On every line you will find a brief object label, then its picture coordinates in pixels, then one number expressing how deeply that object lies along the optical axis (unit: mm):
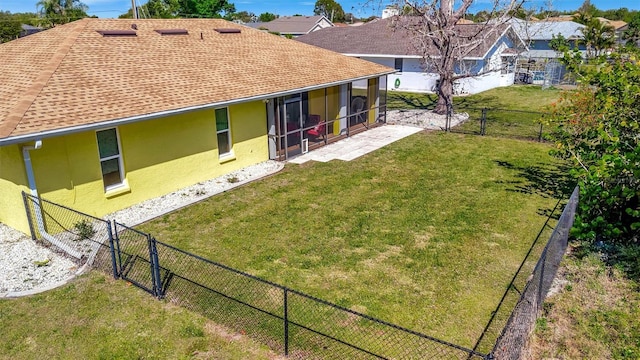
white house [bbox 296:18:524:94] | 32328
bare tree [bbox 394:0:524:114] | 21719
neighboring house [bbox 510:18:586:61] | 43781
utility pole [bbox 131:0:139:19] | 20964
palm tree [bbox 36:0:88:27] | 51094
